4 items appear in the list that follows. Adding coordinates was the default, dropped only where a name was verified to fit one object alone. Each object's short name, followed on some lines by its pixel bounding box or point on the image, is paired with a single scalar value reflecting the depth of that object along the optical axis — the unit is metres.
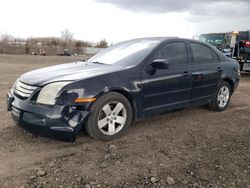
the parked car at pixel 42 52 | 29.84
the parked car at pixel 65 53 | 31.42
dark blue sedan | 2.68
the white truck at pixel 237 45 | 10.07
